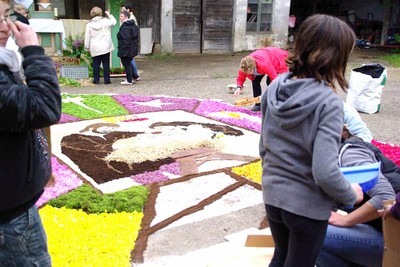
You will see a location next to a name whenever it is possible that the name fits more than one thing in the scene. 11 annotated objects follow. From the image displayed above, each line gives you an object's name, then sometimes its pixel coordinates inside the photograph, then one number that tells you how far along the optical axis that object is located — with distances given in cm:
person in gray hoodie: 182
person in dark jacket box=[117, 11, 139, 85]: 983
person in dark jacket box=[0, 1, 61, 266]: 154
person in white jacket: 978
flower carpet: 327
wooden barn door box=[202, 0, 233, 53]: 1650
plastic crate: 1027
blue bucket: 221
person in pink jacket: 688
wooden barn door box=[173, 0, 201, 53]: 1606
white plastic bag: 772
